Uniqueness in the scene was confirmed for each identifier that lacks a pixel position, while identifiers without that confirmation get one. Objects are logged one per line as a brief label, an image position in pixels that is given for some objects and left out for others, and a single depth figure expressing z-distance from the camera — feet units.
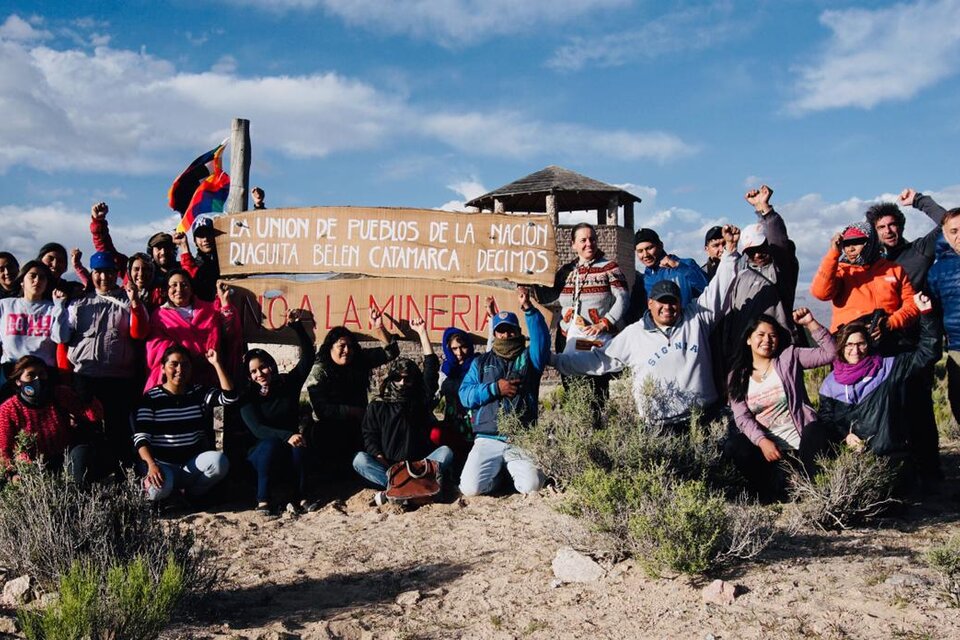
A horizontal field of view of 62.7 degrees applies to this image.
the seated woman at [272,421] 18.85
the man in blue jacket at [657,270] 19.71
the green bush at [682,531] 12.12
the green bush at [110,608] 9.82
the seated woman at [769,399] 16.28
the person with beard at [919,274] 17.44
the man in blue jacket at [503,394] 18.15
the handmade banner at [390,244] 21.54
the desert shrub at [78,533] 12.80
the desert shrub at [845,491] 14.73
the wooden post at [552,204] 75.53
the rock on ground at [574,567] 13.06
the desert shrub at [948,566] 11.13
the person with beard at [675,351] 16.88
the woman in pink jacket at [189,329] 19.15
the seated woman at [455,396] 20.11
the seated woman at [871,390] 16.25
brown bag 18.26
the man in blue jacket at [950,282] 16.89
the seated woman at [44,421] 16.26
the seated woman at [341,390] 19.92
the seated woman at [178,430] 18.08
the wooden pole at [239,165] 24.76
